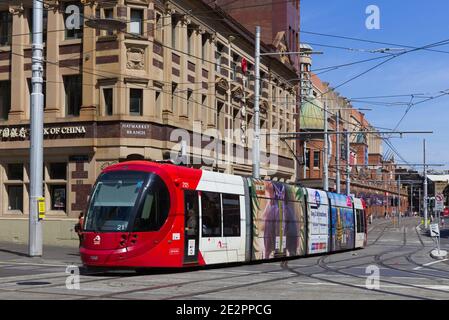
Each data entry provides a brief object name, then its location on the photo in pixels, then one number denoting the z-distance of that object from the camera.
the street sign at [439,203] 41.06
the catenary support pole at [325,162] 45.12
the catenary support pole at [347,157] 52.53
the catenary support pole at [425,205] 79.65
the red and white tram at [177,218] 17.25
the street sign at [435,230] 31.80
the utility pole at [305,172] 72.04
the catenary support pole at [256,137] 29.84
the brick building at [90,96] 30.86
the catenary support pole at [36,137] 24.02
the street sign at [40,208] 24.12
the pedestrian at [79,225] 25.82
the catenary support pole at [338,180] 52.83
